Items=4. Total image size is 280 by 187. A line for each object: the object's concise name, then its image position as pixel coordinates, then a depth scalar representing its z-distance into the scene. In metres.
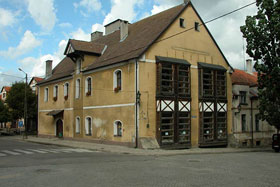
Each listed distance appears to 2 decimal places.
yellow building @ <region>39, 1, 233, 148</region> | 22.86
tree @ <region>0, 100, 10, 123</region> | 44.07
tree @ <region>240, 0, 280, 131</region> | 23.97
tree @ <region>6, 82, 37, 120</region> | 43.44
